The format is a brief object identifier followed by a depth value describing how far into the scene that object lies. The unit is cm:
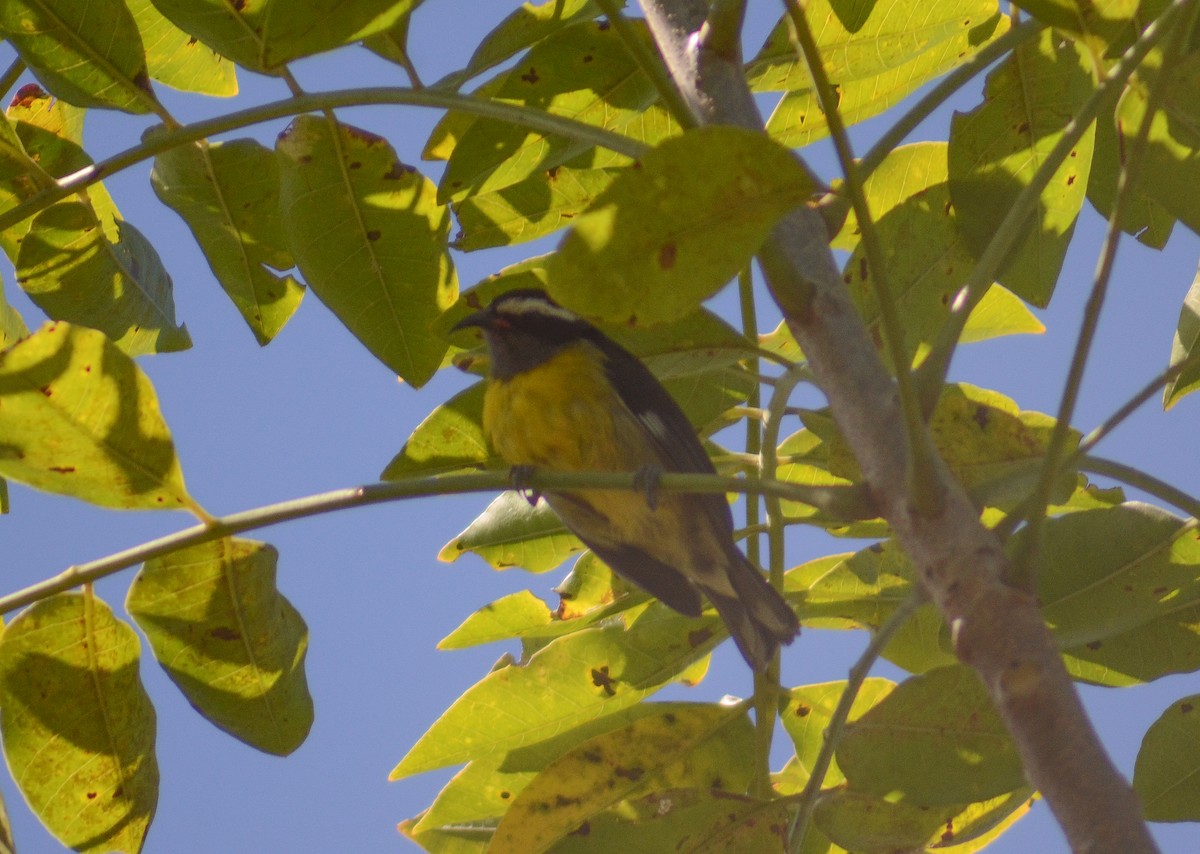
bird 698
